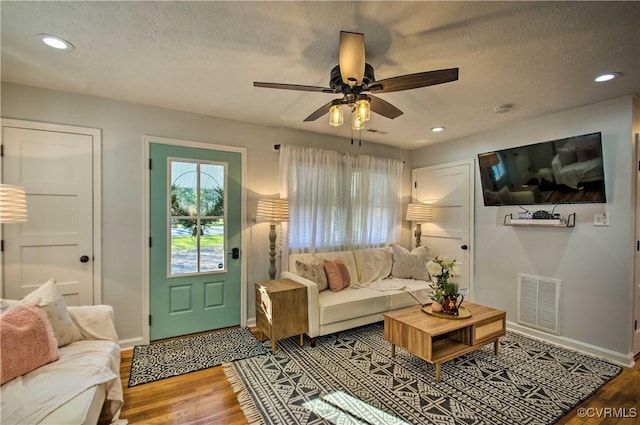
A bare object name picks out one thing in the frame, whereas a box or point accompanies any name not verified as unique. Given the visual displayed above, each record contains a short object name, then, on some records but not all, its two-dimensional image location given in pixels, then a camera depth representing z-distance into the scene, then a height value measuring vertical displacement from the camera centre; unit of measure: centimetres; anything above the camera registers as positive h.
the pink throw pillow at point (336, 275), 349 -76
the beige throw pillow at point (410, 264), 408 -74
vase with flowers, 273 -70
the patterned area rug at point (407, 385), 201 -139
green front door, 314 -31
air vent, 321 -102
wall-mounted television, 291 +44
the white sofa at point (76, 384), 140 -92
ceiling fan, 157 +79
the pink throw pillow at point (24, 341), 157 -74
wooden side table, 291 -101
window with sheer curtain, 384 +20
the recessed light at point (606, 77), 234 +110
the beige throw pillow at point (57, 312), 195 -69
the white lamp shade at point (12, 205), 196 +5
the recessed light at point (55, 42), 190 +113
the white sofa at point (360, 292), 305 -95
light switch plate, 285 -7
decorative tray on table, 265 -94
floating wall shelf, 308 -11
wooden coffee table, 241 -106
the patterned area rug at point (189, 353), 253 -138
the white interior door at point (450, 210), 411 +3
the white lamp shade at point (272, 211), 334 +1
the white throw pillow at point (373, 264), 396 -72
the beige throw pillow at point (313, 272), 339 -70
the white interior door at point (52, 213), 256 -1
